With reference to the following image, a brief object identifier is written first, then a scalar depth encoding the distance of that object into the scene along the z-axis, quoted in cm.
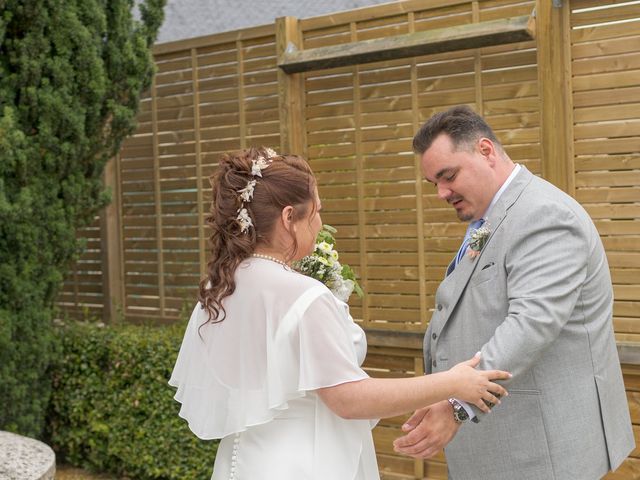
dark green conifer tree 489
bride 249
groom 273
